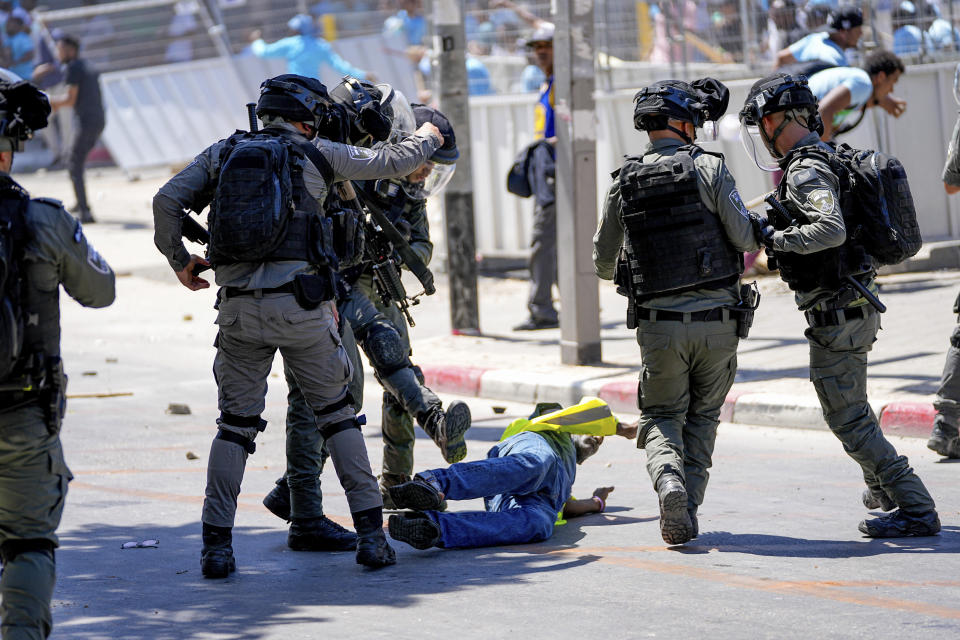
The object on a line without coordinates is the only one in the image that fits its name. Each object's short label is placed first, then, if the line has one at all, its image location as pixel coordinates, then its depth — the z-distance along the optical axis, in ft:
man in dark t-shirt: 117.80
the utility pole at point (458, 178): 73.87
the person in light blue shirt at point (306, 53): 126.00
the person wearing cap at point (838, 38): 71.26
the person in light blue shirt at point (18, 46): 135.95
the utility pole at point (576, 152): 64.39
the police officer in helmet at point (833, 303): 37.52
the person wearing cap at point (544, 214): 74.38
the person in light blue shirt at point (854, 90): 58.18
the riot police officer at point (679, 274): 36.42
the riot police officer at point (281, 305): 35.04
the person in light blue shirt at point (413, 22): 133.59
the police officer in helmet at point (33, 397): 26.86
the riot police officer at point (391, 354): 40.09
